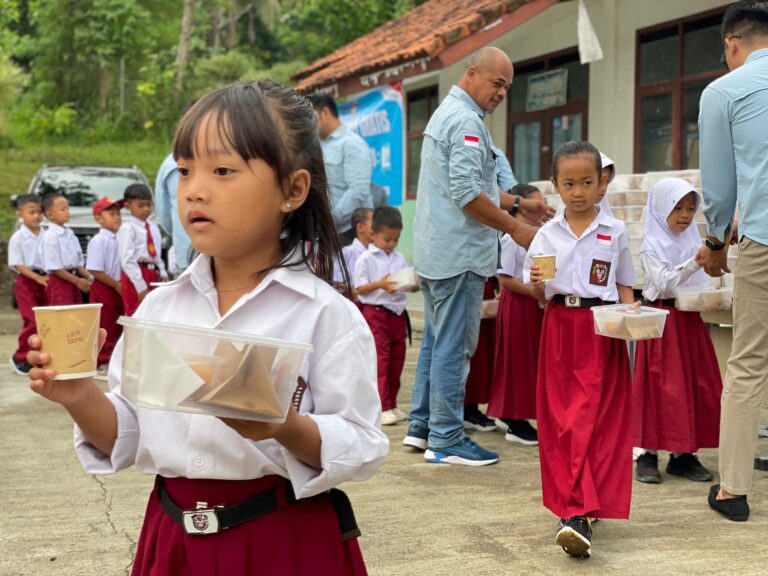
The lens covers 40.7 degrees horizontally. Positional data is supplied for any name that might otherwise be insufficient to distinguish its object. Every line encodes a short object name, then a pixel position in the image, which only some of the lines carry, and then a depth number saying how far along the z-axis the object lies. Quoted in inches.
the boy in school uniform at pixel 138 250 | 330.6
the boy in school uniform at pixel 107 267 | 357.0
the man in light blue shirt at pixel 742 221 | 173.2
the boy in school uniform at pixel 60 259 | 367.9
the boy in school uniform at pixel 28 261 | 379.2
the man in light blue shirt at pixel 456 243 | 213.2
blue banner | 594.2
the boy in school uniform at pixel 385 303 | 267.4
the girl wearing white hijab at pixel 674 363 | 202.1
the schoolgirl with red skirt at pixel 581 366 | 160.1
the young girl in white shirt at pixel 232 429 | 74.3
